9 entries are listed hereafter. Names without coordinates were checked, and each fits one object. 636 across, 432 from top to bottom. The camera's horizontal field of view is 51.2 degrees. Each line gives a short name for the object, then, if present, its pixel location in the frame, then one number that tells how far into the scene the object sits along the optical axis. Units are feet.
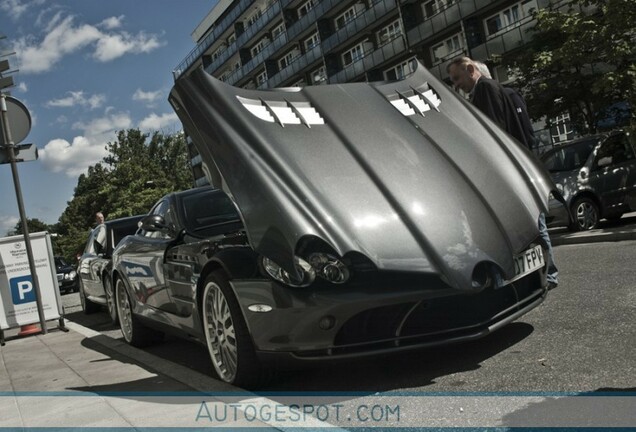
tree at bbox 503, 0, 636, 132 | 38.73
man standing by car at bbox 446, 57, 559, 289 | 18.01
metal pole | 26.99
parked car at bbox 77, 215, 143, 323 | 28.30
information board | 27.61
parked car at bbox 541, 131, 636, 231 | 36.09
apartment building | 101.81
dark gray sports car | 11.43
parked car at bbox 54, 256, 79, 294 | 70.08
